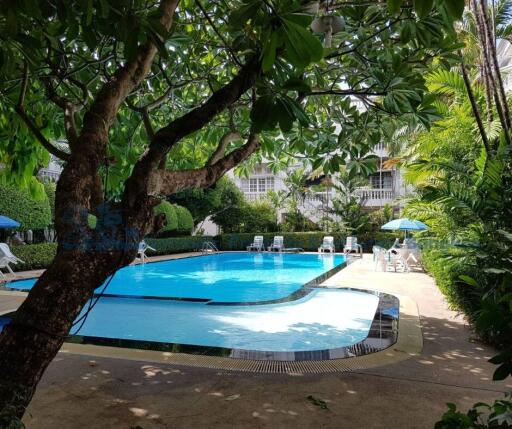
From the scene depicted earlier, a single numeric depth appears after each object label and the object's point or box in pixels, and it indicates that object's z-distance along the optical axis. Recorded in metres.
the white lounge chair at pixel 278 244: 26.98
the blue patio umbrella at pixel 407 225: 16.56
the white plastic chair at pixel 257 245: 27.49
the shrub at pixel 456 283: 6.35
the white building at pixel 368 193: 31.12
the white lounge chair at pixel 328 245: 24.93
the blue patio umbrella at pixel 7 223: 14.06
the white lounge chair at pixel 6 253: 13.77
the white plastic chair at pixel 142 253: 19.67
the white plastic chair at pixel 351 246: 23.78
